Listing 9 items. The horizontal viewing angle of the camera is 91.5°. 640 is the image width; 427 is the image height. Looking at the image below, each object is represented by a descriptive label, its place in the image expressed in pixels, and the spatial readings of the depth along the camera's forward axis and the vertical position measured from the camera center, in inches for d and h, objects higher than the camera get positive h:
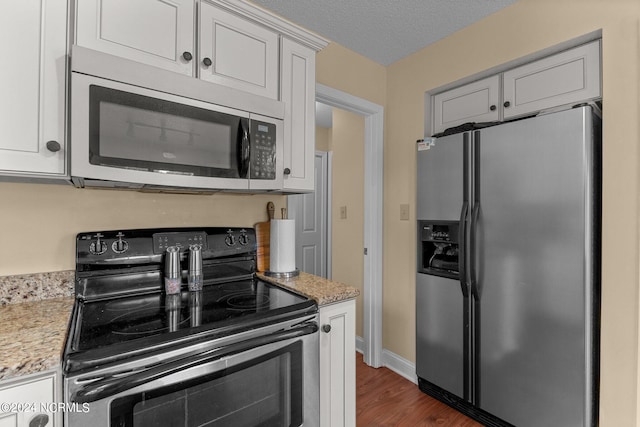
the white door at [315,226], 158.6 -6.0
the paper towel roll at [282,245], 65.9 -6.6
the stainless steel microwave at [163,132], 41.4 +12.6
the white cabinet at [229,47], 45.3 +28.0
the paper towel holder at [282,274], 65.8 -12.9
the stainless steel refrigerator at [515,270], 59.1 -12.0
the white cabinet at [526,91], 63.6 +29.6
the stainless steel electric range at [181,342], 33.7 -15.9
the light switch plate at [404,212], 96.5 +0.8
